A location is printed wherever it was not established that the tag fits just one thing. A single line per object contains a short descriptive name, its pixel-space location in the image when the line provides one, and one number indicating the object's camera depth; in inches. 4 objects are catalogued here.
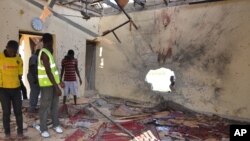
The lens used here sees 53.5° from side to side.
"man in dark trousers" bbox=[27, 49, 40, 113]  220.4
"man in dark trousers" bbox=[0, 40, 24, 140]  149.3
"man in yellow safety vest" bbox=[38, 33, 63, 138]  153.8
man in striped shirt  241.3
